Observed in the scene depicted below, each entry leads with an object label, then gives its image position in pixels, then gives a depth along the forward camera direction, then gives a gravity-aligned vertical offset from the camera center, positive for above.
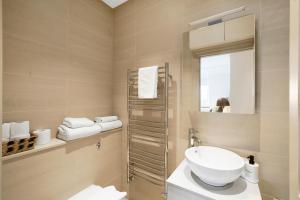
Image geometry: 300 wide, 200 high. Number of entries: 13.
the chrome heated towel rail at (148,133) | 1.43 -0.37
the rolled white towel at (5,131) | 0.95 -0.22
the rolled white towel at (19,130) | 0.99 -0.23
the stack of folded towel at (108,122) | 1.53 -0.27
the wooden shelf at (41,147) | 0.93 -0.37
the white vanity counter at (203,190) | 0.79 -0.54
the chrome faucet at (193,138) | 1.24 -0.35
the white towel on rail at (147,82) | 1.37 +0.16
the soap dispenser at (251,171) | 0.90 -0.47
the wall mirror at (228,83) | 1.05 +0.13
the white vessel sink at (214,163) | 0.77 -0.43
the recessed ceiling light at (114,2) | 1.72 +1.19
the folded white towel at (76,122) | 1.27 -0.22
